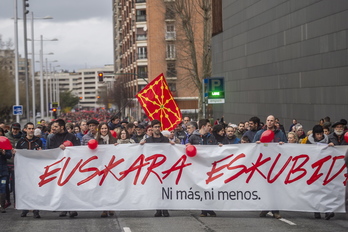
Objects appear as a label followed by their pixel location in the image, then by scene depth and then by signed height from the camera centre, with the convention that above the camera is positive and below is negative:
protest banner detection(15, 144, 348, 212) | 12.07 -1.38
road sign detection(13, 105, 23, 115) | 39.34 -0.64
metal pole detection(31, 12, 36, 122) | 53.75 +3.88
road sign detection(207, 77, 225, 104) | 25.23 +0.23
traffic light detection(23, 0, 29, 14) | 39.84 +5.13
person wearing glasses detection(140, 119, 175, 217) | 12.49 -0.71
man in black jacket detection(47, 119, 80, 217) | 12.68 -0.68
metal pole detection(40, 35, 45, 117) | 60.59 +2.52
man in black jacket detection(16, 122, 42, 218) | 13.18 -0.80
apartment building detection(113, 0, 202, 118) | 80.31 +5.48
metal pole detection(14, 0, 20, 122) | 40.31 +2.82
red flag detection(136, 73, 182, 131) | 17.33 -0.18
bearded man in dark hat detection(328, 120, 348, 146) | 12.53 -0.72
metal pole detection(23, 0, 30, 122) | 40.09 +2.84
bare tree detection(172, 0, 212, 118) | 43.94 +3.86
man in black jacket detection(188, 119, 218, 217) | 12.41 -0.75
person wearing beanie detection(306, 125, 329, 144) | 12.70 -0.71
